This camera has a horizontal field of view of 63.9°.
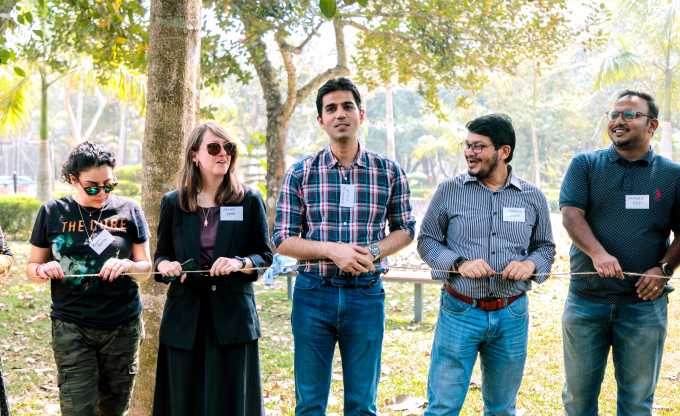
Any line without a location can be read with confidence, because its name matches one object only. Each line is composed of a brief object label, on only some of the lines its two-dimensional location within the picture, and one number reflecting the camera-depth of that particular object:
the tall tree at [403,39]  8.30
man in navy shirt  3.13
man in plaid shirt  2.95
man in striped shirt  2.89
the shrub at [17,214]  16.17
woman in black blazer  2.90
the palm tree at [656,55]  16.83
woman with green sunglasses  3.00
